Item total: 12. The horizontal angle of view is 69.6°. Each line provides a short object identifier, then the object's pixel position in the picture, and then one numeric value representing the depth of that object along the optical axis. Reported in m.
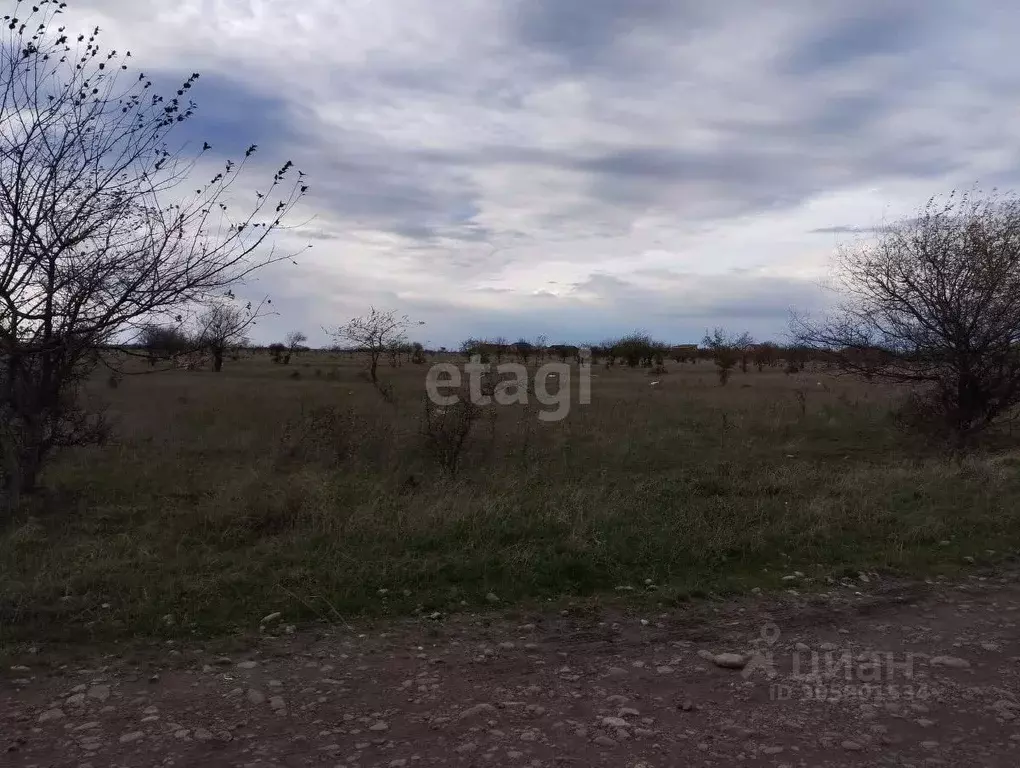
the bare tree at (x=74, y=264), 5.15
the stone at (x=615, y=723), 3.22
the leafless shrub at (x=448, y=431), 10.07
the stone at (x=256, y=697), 3.46
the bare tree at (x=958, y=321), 11.41
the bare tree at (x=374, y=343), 25.39
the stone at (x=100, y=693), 3.50
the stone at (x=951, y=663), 3.89
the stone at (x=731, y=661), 3.87
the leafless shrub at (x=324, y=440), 10.39
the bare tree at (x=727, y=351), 37.44
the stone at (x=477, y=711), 3.33
